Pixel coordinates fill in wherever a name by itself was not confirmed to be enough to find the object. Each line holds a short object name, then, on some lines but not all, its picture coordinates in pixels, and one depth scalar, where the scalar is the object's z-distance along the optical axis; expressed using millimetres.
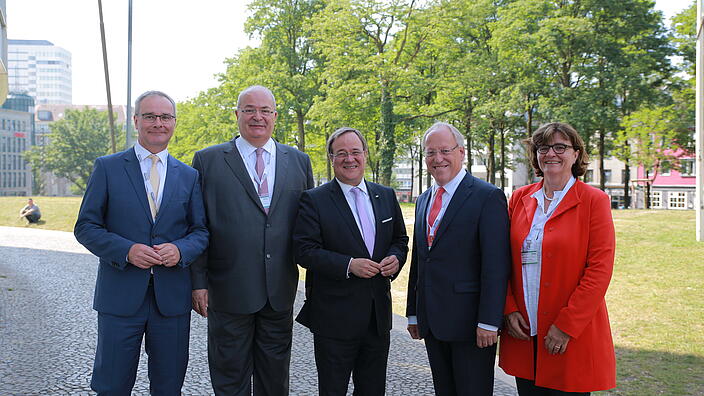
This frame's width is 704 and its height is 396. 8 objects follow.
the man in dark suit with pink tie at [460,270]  3416
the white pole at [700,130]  16141
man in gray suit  3998
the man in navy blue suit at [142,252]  3568
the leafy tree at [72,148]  77750
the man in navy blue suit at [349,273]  3799
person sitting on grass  31688
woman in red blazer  3191
